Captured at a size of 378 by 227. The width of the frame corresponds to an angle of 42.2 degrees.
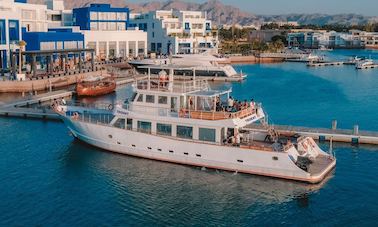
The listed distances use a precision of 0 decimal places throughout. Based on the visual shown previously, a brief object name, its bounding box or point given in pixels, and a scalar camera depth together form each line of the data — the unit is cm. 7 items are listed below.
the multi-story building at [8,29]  5497
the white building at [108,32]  7625
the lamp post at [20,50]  5178
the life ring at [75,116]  2802
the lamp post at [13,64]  5119
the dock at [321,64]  8994
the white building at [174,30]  9169
